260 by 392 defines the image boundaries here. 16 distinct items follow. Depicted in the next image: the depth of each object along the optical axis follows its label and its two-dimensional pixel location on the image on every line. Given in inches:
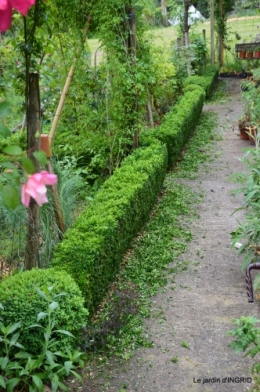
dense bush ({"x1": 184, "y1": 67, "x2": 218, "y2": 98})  470.3
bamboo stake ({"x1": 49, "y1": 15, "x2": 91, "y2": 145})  202.1
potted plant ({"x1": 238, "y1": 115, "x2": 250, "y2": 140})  334.0
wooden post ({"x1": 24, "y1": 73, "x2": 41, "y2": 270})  114.1
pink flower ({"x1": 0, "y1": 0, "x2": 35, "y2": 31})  33.3
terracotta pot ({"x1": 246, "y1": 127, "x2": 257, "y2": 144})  303.3
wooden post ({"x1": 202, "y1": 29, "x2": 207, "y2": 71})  584.2
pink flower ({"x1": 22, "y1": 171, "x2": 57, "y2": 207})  35.6
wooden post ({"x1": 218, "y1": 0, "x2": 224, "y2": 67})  631.0
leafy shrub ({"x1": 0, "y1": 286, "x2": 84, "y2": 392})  92.7
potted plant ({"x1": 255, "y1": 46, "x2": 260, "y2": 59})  475.5
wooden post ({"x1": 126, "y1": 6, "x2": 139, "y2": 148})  224.1
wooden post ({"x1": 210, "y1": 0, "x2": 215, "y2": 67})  564.4
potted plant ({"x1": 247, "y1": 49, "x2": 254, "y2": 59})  486.1
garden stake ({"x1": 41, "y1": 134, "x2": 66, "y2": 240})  146.0
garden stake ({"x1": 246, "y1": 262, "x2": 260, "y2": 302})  126.0
